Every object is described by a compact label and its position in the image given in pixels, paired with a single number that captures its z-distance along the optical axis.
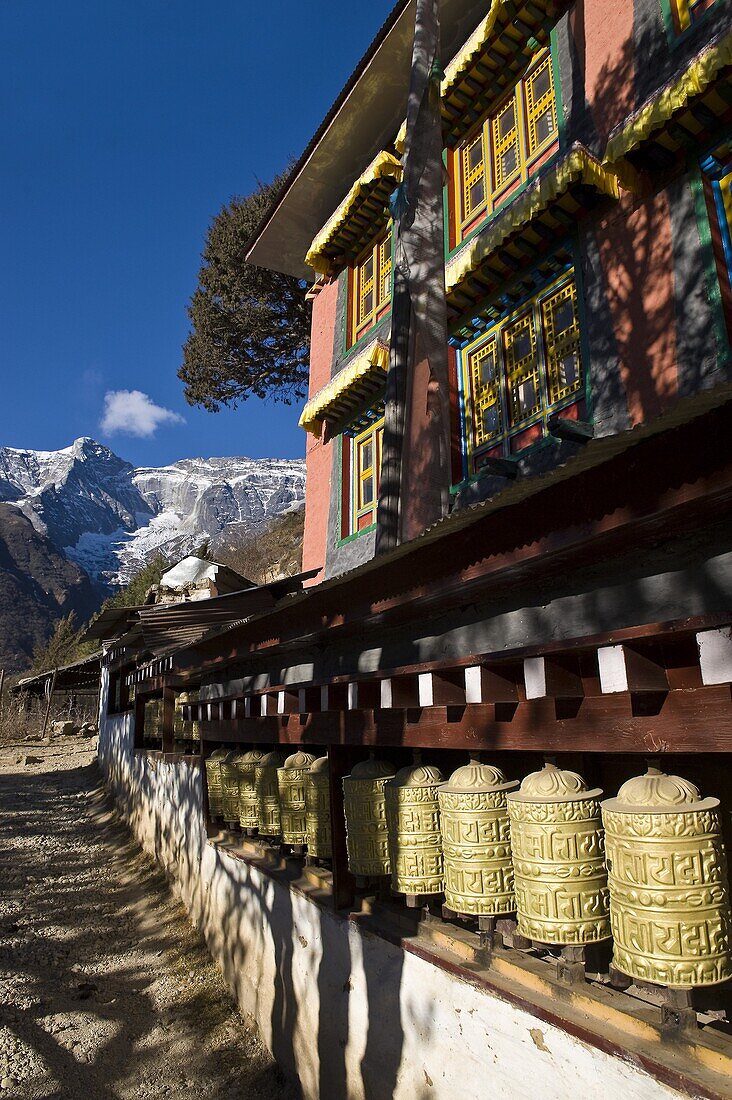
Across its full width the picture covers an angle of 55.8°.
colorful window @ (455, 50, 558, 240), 8.09
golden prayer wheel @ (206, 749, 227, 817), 6.31
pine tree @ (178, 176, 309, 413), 19.78
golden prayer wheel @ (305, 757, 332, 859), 4.38
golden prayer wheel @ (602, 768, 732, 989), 2.16
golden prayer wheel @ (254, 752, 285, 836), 5.21
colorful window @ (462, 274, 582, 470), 7.25
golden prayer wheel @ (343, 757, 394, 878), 3.71
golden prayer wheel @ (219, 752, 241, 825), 5.92
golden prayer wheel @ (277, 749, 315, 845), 4.78
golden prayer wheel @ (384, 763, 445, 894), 3.39
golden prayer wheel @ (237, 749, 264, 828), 5.59
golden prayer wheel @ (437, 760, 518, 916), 2.94
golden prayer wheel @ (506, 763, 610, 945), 2.54
